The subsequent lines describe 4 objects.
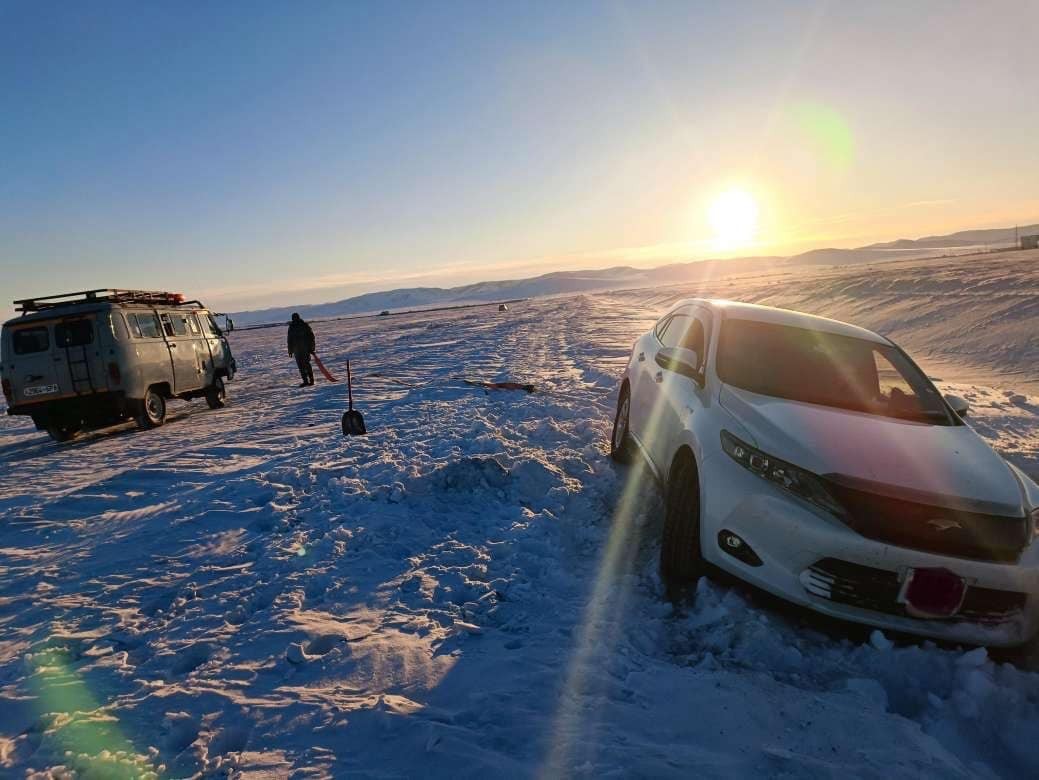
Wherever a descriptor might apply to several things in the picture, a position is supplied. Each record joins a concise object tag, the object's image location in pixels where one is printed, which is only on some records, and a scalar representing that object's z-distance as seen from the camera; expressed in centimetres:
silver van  891
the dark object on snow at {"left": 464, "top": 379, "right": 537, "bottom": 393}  1013
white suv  276
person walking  1292
